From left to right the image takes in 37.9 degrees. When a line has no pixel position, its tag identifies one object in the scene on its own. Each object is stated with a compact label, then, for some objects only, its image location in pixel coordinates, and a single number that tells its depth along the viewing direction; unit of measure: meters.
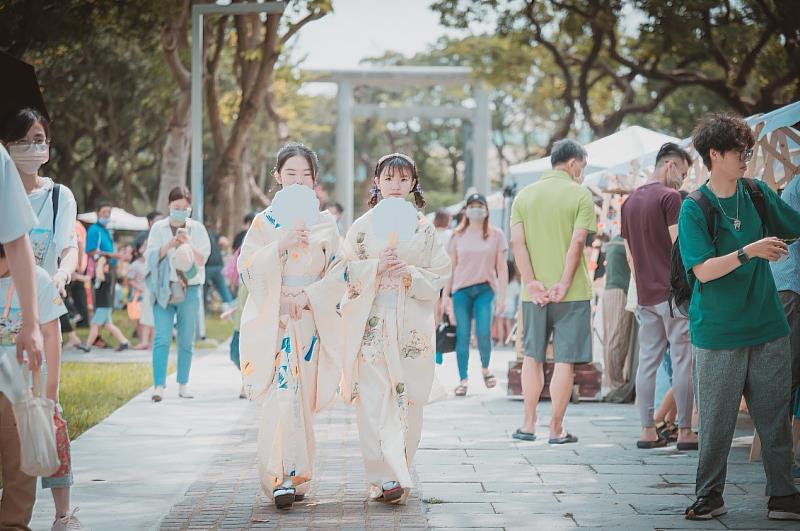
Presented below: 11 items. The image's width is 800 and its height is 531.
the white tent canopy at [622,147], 12.72
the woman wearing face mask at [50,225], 4.90
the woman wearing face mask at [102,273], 15.95
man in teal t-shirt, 5.53
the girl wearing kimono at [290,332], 6.03
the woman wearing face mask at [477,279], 11.33
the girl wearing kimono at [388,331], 6.13
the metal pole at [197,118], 17.33
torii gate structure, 34.10
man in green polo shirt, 8.10
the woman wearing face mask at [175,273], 10.41
